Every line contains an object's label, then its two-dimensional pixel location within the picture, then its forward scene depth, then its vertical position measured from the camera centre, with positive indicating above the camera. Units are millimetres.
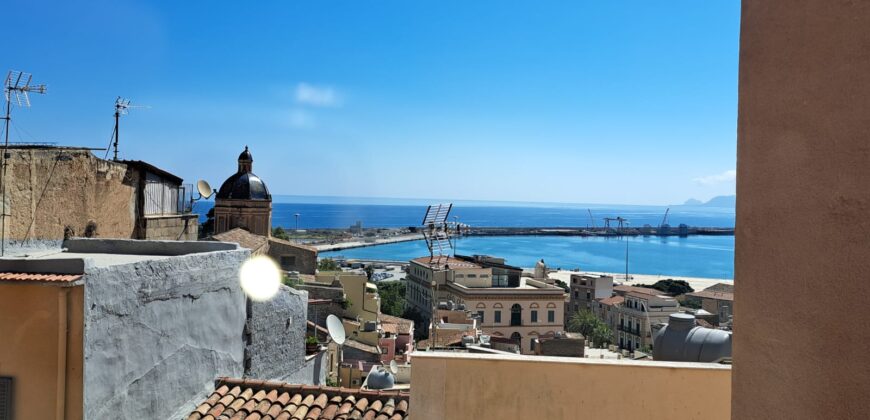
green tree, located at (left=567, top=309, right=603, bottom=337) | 43906 -7579
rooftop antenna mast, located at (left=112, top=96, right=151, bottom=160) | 15336 +2301
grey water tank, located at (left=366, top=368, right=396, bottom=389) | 11375 -3078
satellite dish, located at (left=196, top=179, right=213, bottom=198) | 19922 +533
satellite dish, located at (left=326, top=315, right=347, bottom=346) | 10281 -2031
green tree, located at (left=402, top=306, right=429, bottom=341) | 38656 -7548
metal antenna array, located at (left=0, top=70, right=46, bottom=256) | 8336 +1529
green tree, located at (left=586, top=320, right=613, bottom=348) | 42938 -8160
